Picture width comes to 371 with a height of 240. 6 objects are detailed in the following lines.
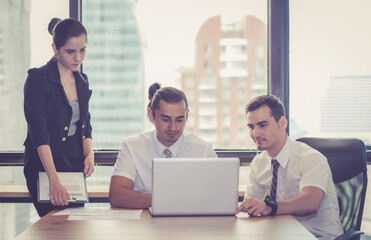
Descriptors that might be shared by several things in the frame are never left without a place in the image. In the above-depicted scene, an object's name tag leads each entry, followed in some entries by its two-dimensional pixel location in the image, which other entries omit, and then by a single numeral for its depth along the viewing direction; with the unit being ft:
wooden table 4.99
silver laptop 5.65
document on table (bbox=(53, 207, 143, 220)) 5.96
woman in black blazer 7.05
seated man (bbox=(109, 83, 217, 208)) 7.37
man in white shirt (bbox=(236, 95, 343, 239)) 6.55
